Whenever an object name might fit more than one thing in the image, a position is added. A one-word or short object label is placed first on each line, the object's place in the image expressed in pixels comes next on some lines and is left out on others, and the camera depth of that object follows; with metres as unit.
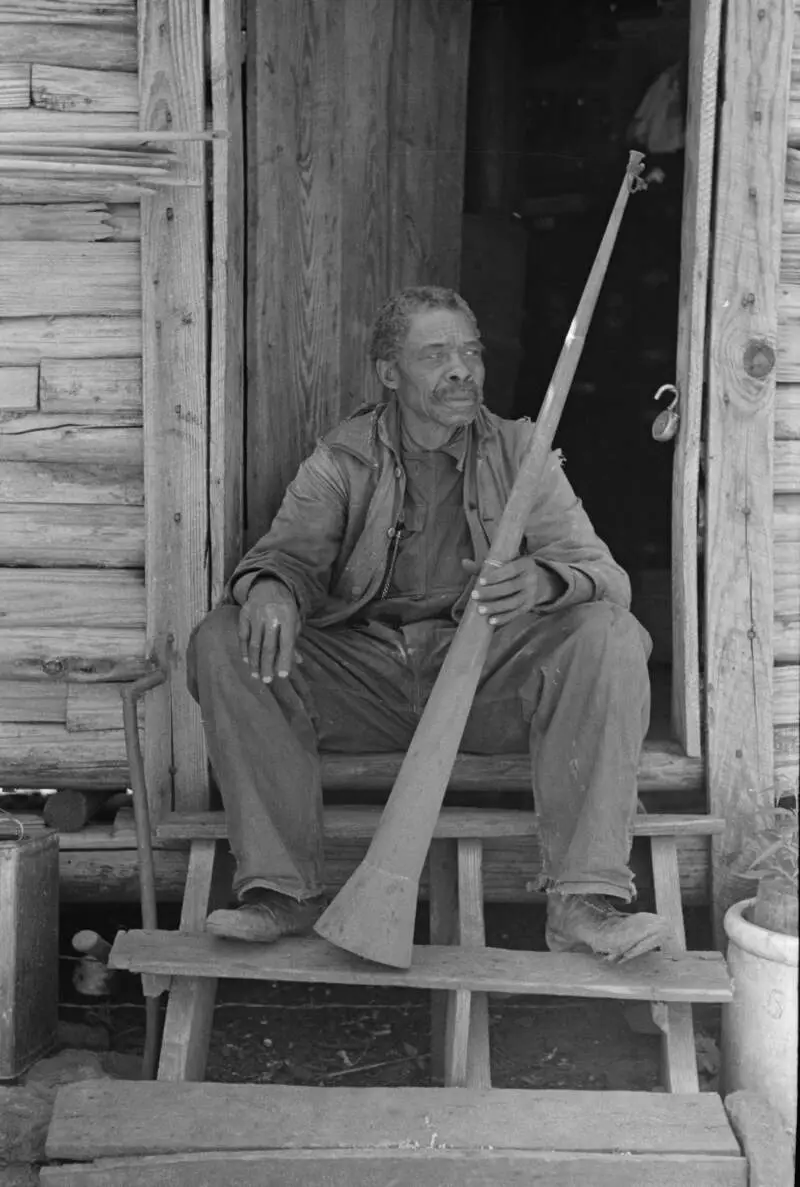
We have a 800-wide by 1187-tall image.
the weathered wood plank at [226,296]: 3.70
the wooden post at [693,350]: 3.66
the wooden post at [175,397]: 3.68
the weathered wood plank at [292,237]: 4.27
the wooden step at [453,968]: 3.14
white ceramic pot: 3.21
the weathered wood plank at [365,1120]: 2.88
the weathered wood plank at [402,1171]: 2.81
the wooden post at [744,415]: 3.65
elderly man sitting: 3.26
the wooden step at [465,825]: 3.58
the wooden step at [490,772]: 3.76
